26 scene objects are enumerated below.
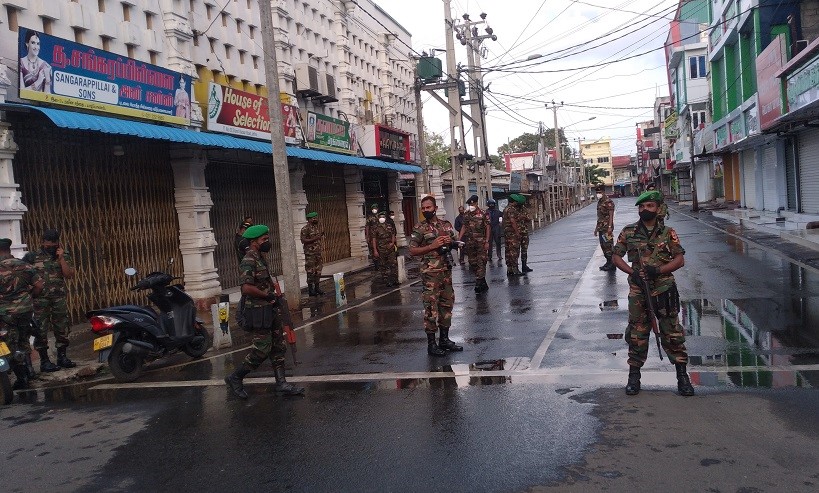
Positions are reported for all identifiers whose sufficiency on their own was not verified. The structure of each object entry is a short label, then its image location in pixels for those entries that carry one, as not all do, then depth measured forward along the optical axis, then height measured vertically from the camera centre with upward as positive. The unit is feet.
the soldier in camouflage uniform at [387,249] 54.80 -2.90
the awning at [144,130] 33.32 +5.43
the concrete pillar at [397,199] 98.73 +1.41
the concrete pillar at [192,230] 49.19 -0.18
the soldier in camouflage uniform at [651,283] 20.17 -2.68
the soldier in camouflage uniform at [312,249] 50.85 -2.27
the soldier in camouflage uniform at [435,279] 27.27 -2.75
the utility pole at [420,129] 86.51 +9.27
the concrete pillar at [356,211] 85.46 +0.29
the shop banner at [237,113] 50.47 +8.13
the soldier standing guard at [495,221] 65.67 -1.86
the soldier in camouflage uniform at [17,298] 26.78 -2.08
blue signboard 34.27 +8.24
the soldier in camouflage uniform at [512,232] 50.83 -2.30
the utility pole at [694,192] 140.26 -1.61
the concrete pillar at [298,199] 66.54 +1.78
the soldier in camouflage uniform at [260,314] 22.40 -2.86
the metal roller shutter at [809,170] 71.92 +0.36
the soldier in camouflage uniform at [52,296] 29.71 -2.32
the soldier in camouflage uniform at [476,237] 46.16 -2.17
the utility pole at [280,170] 44.32 +3.08
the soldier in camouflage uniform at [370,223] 55.88 -0.89
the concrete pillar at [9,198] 33.78 +2.09
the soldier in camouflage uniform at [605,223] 49.60 -2.19
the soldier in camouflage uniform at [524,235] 52.45 -2.65
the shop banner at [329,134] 67.15 +8.00
